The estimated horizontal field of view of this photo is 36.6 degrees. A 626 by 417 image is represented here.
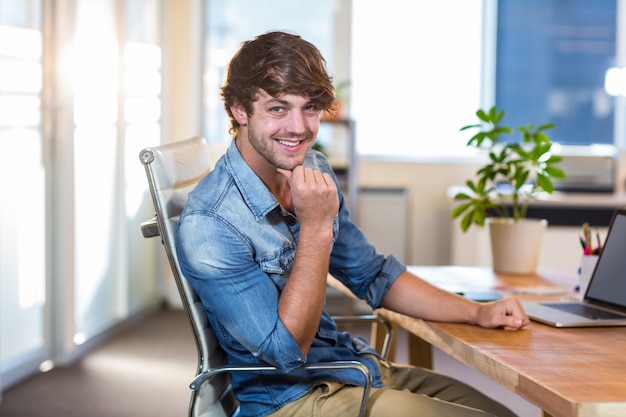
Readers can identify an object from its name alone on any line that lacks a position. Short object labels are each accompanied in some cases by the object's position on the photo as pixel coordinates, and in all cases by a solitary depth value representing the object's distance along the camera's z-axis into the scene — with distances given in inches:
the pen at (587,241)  97.0
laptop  82.3
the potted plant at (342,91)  226.0
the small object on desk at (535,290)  96.7
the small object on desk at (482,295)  89.6
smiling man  69.5
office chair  72.8
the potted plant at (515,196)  110.7
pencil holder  95.2
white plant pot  110.7
